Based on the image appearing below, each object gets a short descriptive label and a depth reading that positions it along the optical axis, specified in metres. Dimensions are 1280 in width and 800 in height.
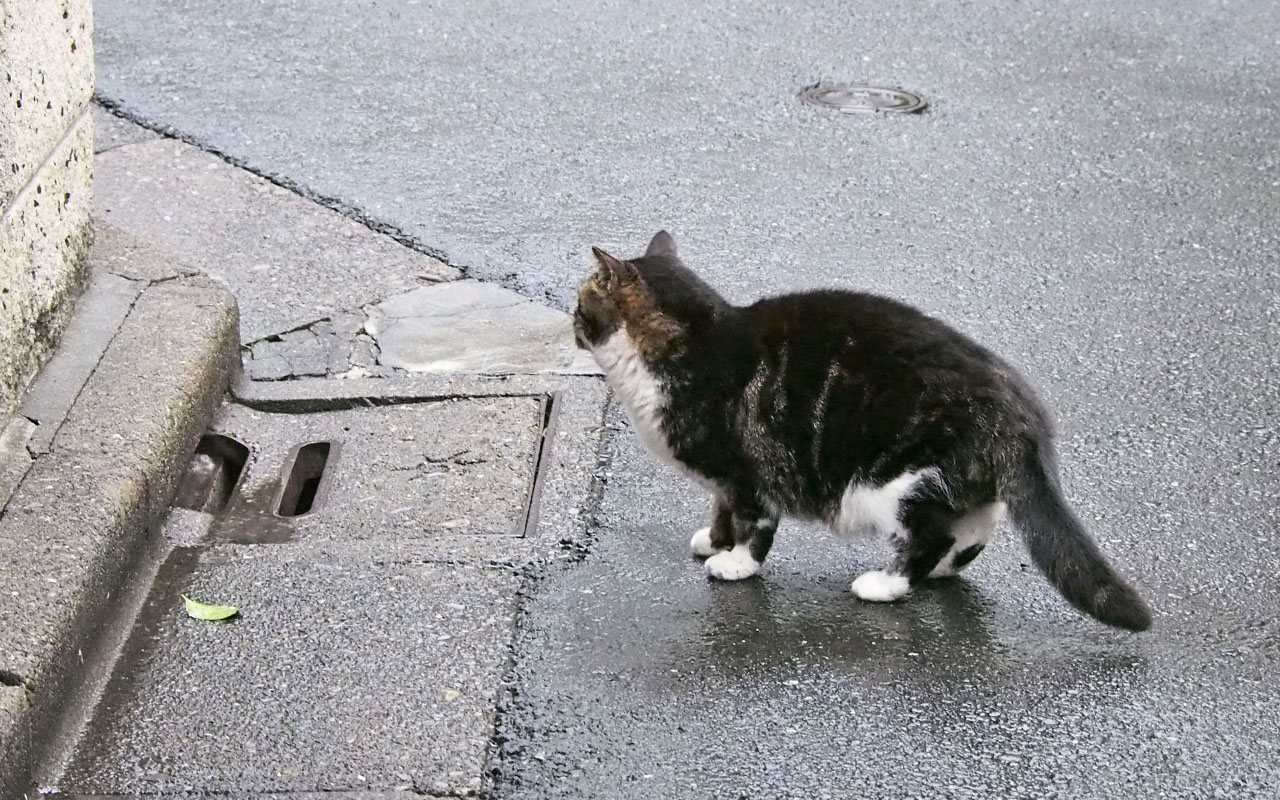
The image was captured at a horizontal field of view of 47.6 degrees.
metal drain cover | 7.00
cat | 3.41
